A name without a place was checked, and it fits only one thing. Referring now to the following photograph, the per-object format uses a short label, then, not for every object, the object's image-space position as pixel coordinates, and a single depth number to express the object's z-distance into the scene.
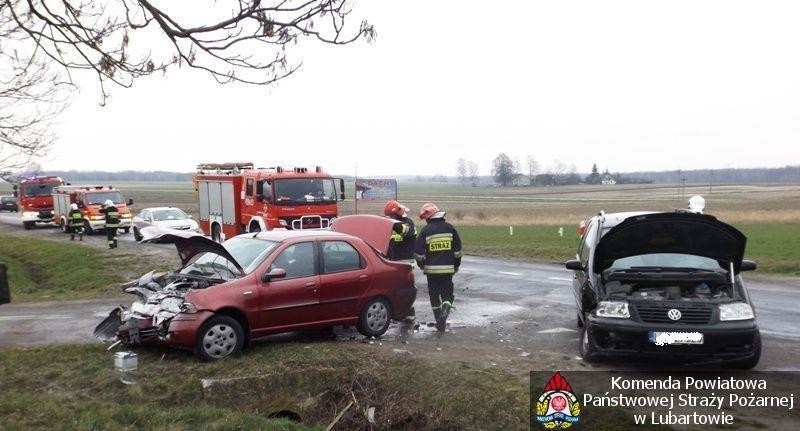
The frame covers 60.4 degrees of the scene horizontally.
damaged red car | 7.74
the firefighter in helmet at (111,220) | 23.27
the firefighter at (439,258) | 9.79
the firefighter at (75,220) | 27.56
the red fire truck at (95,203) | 30.77
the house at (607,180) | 130.11
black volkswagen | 7.06
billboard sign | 33.31
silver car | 26.58
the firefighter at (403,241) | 11.77
